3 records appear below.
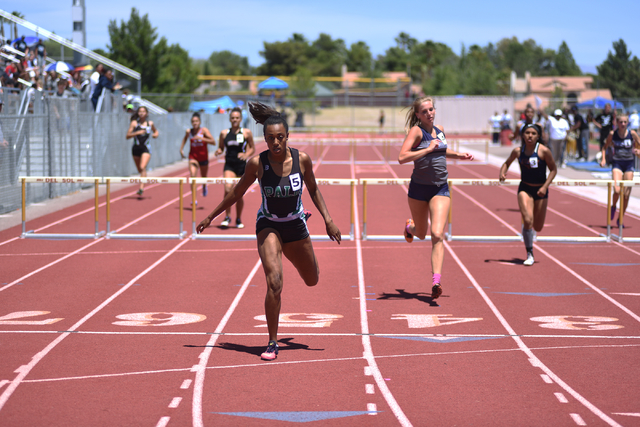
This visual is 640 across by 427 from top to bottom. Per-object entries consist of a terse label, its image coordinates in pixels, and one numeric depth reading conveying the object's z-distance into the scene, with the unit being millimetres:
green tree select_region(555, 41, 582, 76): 155125
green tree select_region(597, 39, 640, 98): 101062
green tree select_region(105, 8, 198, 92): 60562
